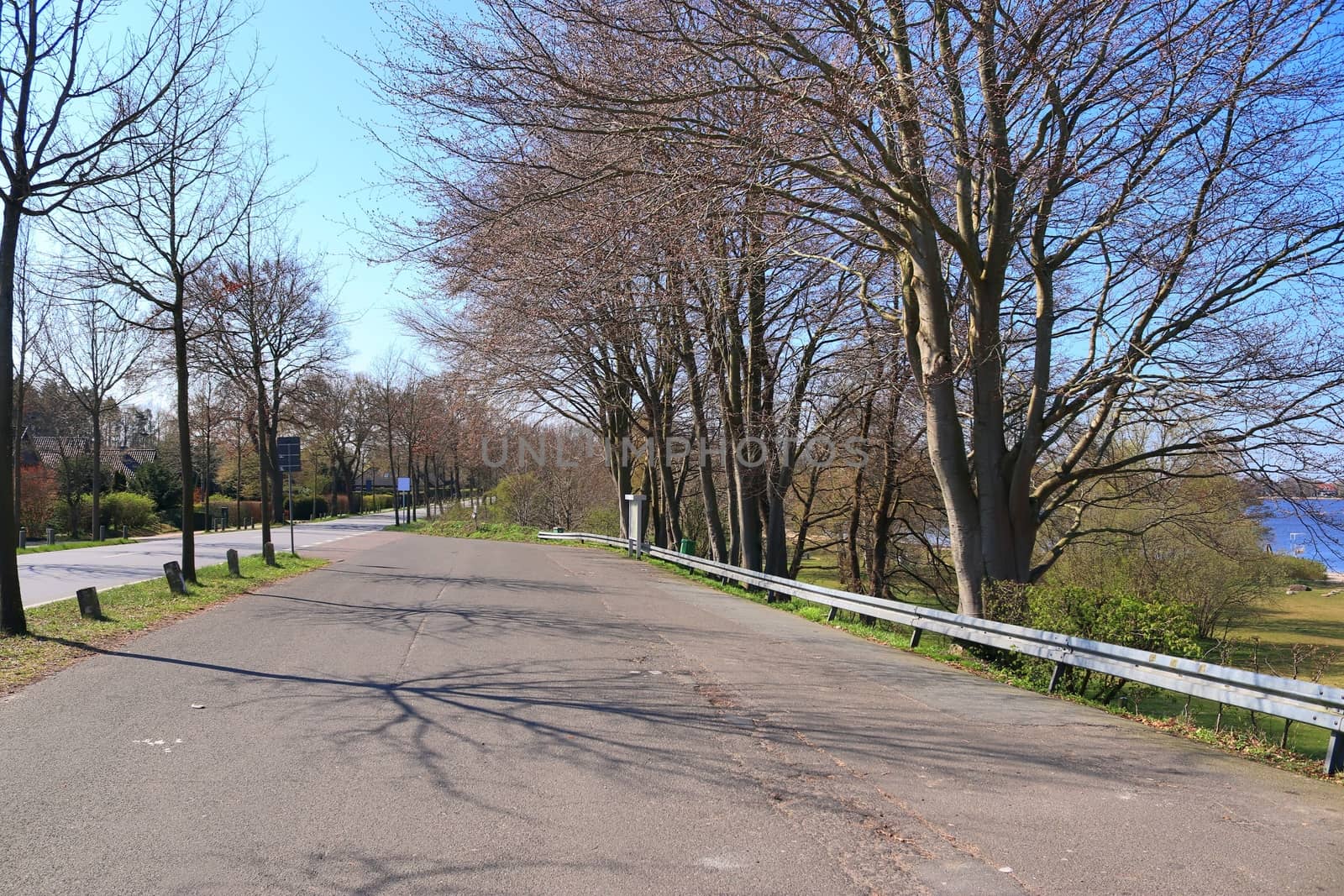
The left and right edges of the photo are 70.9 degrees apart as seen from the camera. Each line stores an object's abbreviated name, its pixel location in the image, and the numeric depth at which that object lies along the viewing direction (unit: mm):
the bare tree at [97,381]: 35875
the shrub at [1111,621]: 8844
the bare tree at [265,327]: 21069
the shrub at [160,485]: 50750
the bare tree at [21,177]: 10195
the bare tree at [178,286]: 15109
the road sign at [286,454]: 22672
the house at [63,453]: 43531
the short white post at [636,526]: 30484
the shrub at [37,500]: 36688
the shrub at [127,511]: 40281
